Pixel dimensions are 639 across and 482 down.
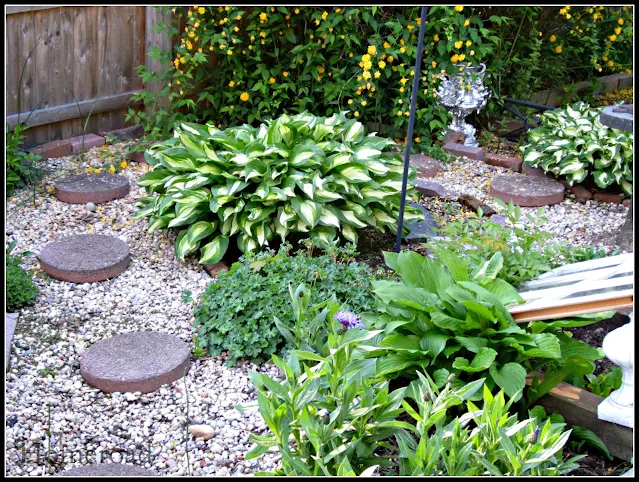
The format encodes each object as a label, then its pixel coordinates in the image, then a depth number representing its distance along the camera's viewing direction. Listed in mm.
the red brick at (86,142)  5602
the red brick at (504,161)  5809
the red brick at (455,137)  6207
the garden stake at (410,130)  3311
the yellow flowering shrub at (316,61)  5703
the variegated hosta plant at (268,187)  3906
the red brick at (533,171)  5605
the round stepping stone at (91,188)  4777
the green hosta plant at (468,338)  2639
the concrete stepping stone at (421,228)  4375
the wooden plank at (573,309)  2443
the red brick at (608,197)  5251
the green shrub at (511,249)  3191
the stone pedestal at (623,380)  2410
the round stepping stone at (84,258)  3828
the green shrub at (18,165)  4770
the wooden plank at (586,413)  2555
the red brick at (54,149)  5410
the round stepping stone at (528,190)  5176
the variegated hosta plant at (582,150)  5180
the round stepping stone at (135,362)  2996
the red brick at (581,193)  5324
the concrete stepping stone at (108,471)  2434
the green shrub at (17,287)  3467
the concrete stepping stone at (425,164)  5523
